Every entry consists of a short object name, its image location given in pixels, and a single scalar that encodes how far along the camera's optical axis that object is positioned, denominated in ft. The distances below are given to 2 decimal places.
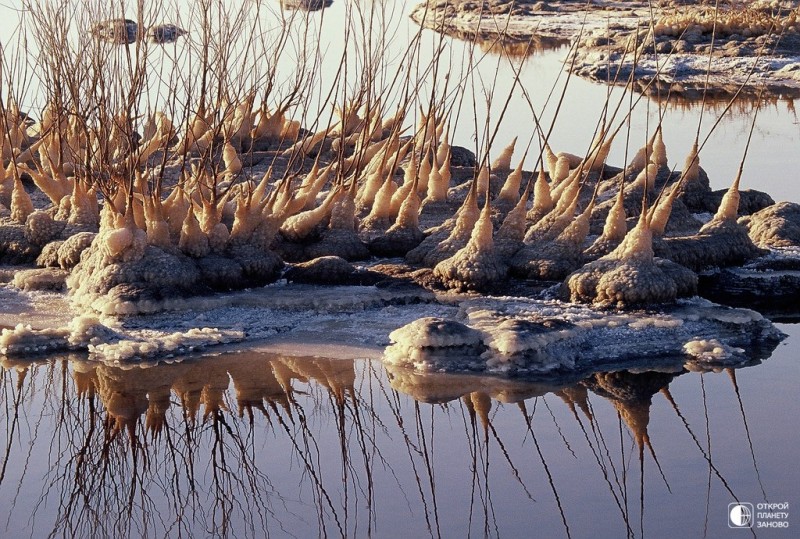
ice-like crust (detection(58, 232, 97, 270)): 55.42
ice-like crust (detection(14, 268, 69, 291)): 54.34
